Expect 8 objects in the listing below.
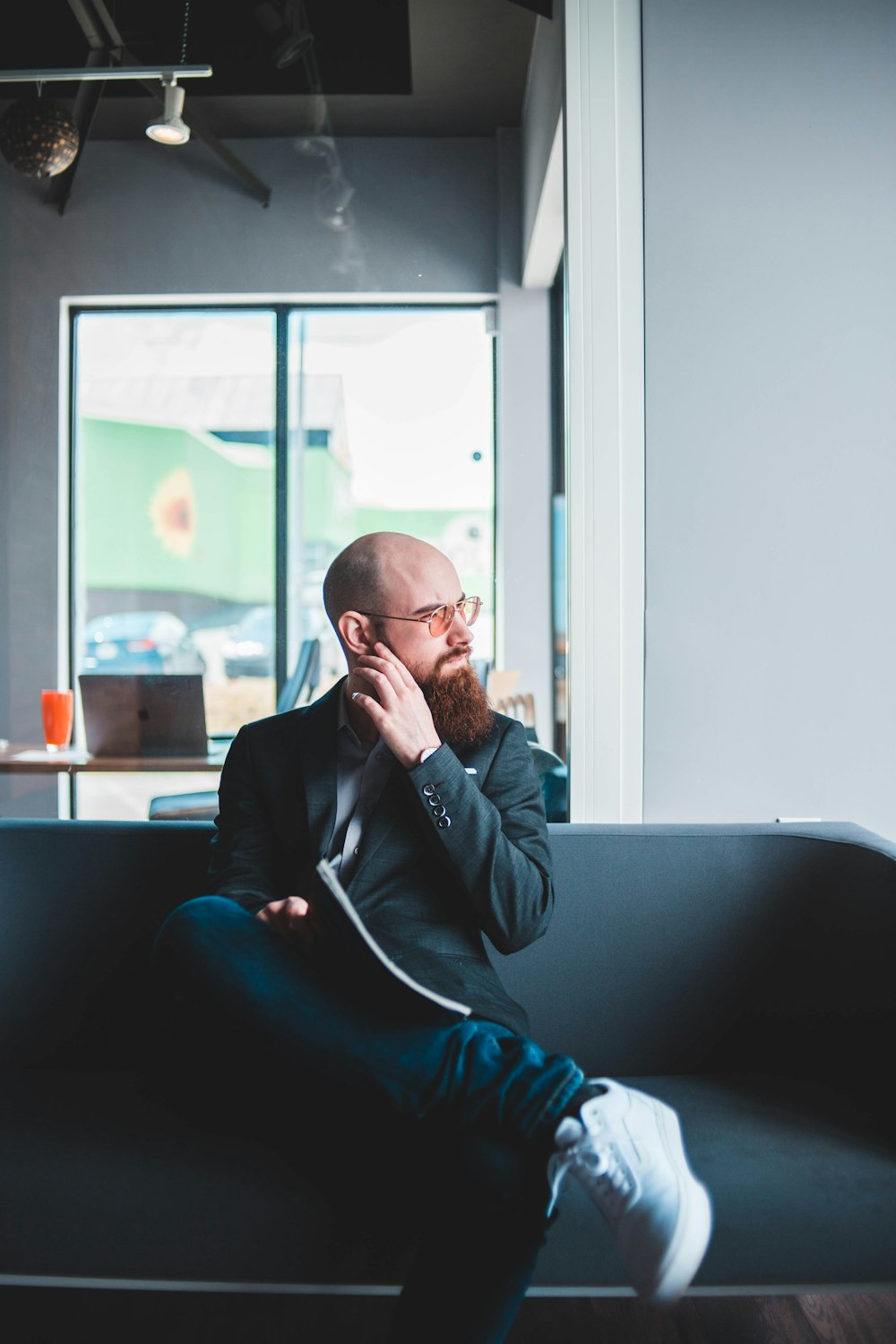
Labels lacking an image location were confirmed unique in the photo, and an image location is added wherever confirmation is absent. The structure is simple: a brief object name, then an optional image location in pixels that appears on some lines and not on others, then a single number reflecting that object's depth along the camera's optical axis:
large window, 4.25
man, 1.04
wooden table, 2.69
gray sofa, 1.17
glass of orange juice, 3.05
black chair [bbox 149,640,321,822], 3.22
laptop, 2.93
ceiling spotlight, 3.46
